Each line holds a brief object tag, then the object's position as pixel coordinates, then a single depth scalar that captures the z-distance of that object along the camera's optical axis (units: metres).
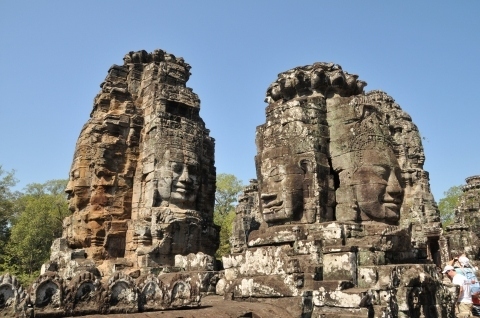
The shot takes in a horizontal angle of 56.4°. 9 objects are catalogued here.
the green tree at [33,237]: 30.27
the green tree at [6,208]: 36.56
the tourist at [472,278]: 8.32
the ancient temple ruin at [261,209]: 5.76
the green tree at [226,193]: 42.78
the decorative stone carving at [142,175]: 12.73
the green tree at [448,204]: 45.09
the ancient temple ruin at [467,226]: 19.95
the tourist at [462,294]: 8.27
